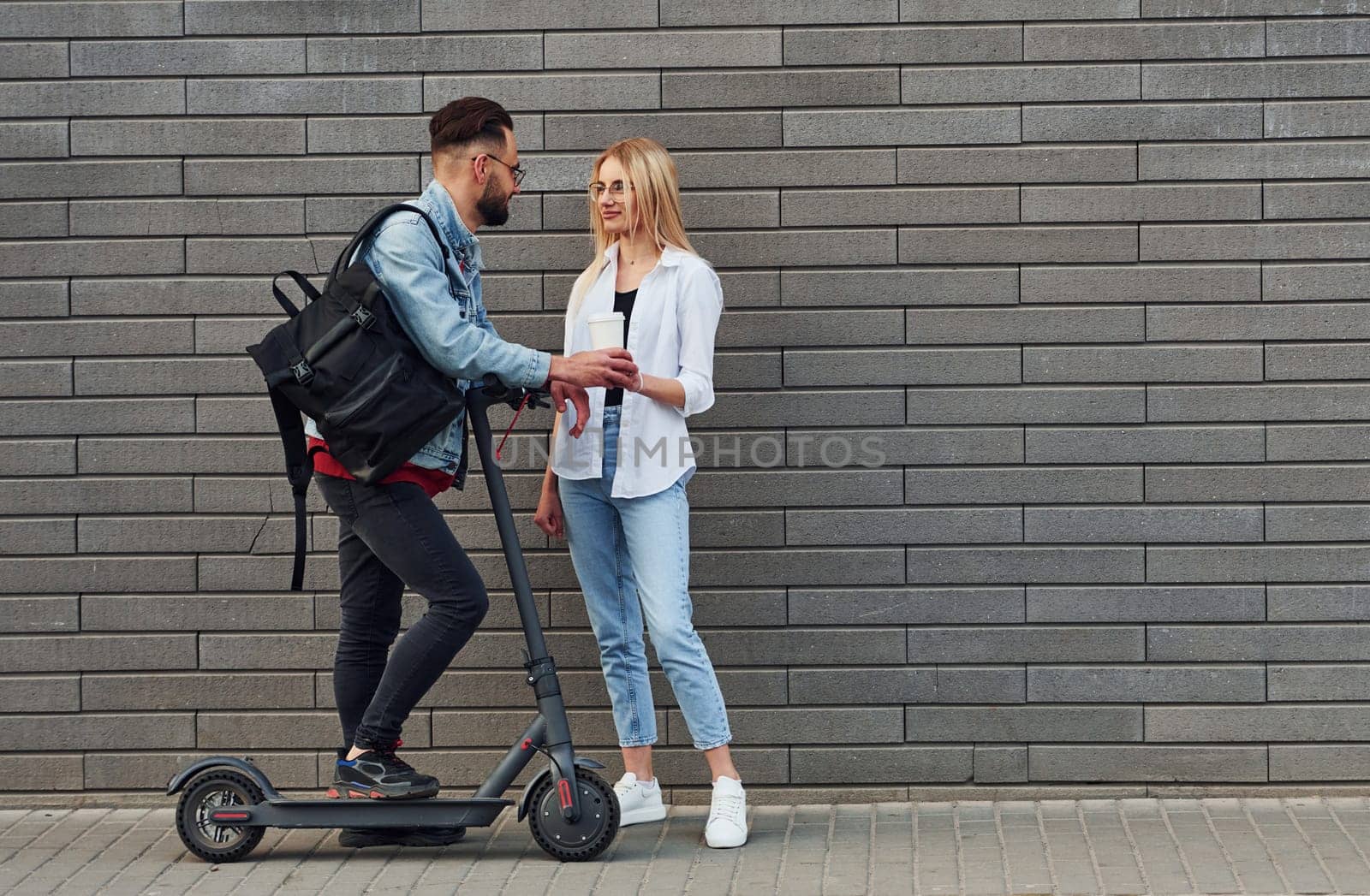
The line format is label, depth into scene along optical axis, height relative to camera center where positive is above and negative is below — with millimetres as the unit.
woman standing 4676 -13
